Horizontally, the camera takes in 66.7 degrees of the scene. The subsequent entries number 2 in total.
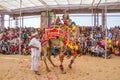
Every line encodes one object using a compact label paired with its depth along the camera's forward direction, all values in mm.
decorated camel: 3313
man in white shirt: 3274
